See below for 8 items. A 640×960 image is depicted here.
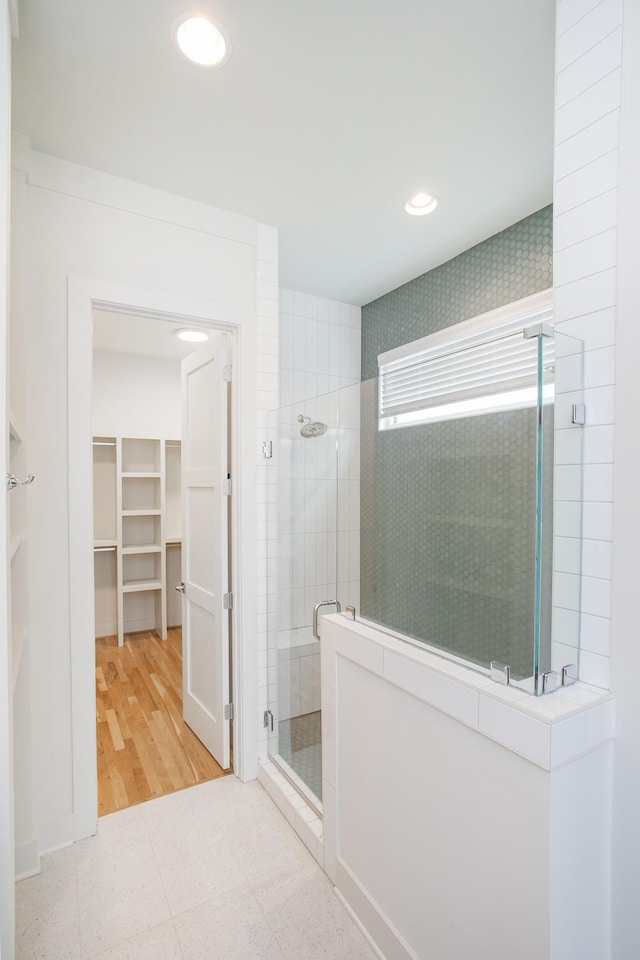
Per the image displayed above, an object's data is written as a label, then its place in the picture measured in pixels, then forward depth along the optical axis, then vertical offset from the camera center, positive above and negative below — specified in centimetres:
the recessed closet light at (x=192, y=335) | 366 +105
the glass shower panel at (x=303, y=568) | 188 -43
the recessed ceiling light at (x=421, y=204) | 207 +119
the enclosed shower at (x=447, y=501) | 105 -9
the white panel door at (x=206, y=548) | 230 -42
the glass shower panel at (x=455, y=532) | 109 -17
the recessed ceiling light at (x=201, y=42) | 130 +122
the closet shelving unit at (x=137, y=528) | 431 -58
